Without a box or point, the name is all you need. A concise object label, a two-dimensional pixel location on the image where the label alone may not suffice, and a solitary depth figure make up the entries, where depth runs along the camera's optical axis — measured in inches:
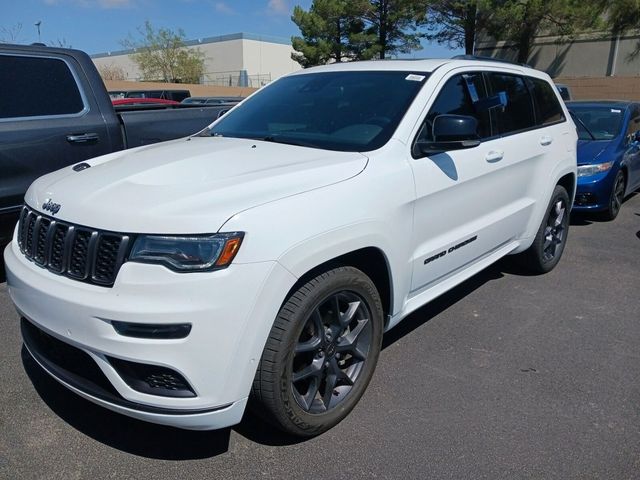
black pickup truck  175.2
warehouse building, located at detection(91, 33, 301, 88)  2699.3
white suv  86.6
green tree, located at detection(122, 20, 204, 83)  2129.7
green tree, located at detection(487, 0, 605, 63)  947.3
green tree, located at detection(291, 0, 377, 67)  1190.9
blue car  275.6
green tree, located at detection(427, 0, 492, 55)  1003.9
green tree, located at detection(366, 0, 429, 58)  1095.7
